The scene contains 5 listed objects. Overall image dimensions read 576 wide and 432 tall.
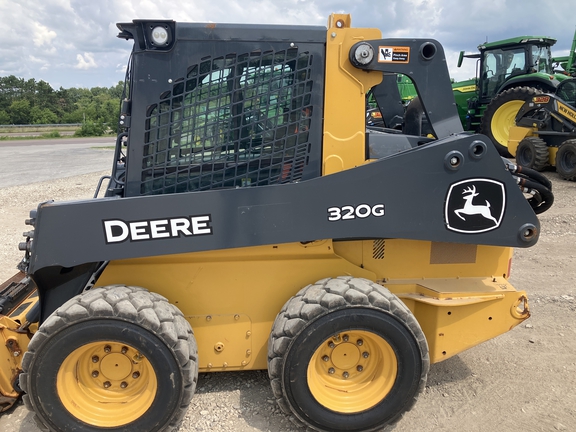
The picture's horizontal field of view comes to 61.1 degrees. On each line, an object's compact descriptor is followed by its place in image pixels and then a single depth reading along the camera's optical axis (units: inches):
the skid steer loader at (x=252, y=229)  107.0
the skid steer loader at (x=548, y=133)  412.8
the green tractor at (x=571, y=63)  601.0
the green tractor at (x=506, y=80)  514.3
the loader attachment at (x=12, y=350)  120.0
